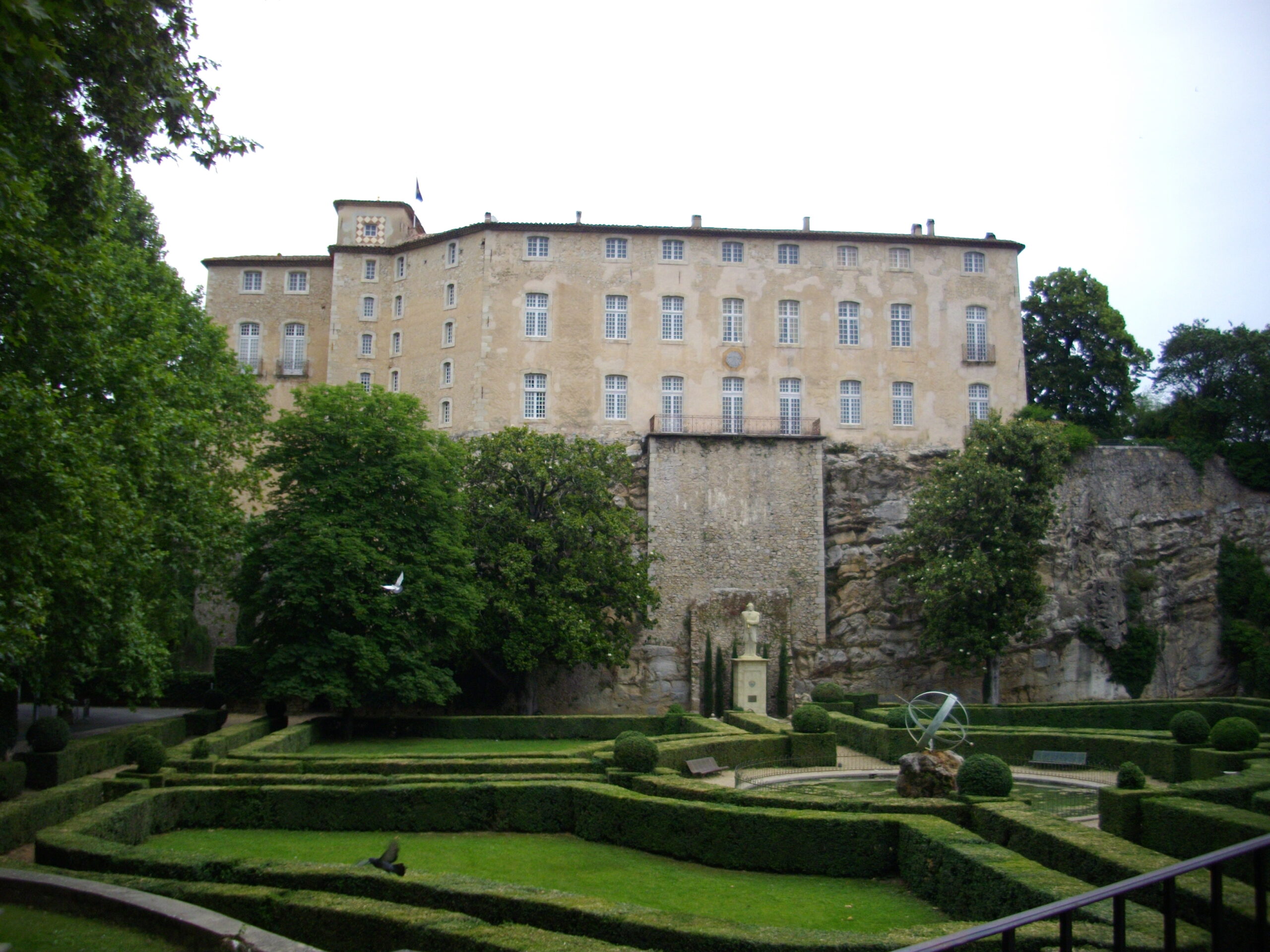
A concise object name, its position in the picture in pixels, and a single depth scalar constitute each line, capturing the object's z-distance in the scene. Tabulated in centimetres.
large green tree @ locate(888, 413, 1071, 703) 3369
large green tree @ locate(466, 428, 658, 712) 3138
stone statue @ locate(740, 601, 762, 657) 3400
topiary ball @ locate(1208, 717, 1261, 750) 1823
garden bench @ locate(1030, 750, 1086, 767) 2108
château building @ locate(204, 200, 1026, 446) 4156
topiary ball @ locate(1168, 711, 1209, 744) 1961
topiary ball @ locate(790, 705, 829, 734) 2225
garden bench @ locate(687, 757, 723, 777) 1934
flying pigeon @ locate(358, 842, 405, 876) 1055
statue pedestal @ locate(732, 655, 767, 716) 3375
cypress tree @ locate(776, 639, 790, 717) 3547
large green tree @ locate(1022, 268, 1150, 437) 4447
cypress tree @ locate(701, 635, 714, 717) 3541
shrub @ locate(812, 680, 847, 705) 3034
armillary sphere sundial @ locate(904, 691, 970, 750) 1678
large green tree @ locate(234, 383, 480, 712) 2645
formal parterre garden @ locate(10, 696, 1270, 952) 882
